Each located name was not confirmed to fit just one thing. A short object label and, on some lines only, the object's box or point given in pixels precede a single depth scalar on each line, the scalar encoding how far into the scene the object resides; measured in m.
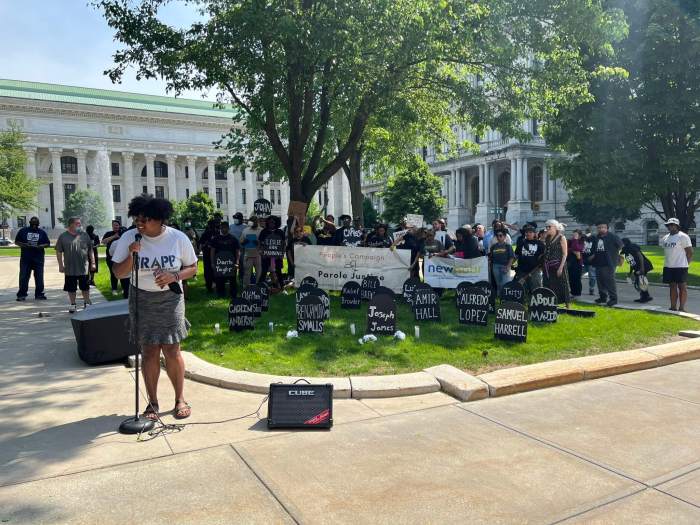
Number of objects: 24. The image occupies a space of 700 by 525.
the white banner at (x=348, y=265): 11.91
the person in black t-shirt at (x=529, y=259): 10.44
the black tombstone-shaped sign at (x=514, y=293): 8.97
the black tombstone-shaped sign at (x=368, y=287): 11.09
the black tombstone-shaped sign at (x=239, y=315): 8.38
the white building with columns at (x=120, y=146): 80.31
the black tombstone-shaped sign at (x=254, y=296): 8.70
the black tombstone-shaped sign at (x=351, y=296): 10.44
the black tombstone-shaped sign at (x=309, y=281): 10.76
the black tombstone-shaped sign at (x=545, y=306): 9.07
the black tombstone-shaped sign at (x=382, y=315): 8.02
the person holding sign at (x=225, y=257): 11.46
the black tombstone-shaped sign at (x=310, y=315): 8.00
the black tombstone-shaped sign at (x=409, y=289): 10.07
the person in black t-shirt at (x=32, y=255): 11.95
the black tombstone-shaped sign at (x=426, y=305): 9.12
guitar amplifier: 4.73
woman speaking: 4.65
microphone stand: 4.57
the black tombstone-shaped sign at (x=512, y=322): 7.77
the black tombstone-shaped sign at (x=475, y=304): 8.88
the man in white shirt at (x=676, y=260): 10.45
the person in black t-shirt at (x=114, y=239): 11.15
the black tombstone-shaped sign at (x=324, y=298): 8.34
